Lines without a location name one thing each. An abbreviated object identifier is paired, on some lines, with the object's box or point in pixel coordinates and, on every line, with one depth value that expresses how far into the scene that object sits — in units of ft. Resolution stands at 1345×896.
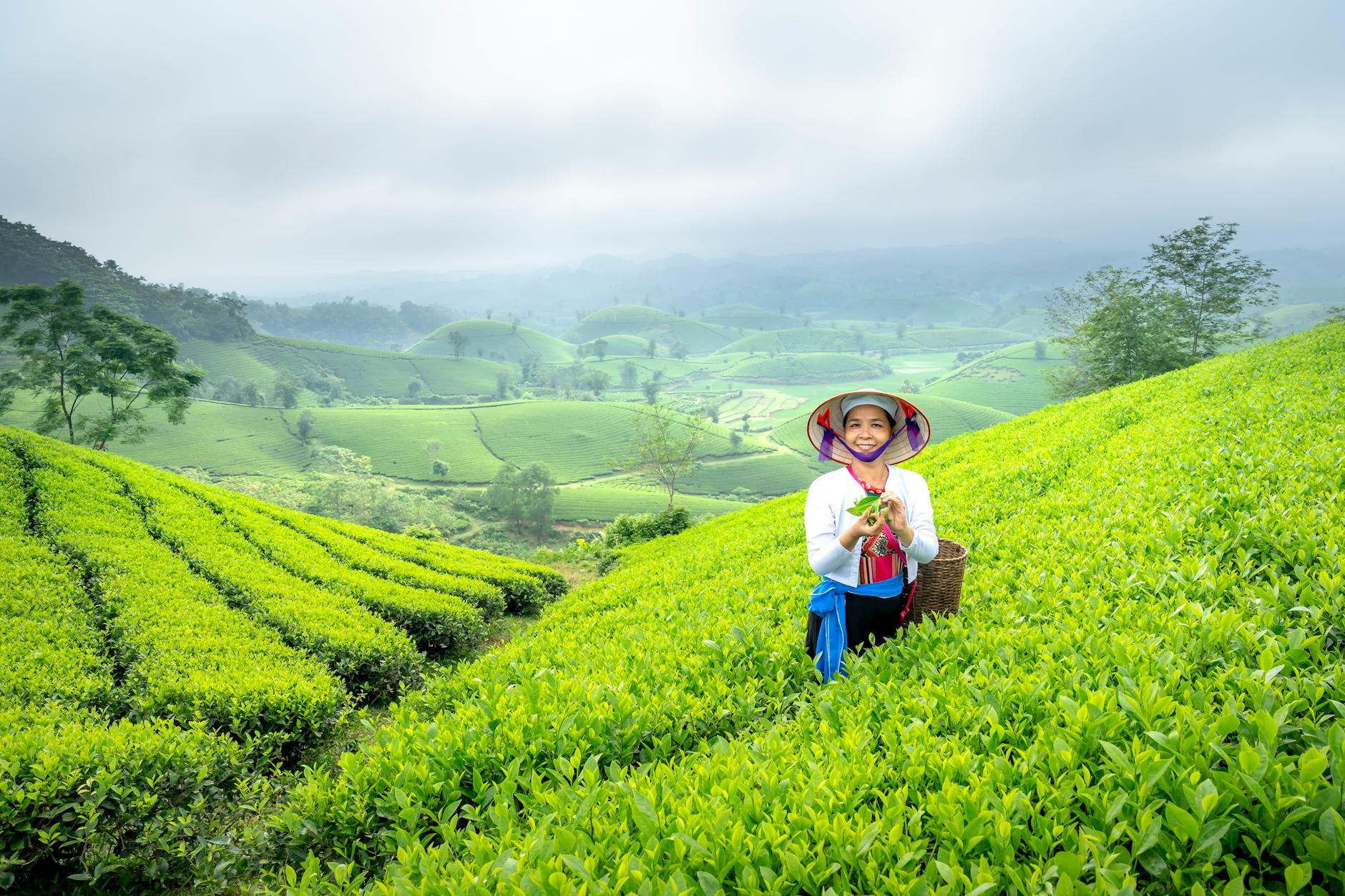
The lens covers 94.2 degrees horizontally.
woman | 11.83
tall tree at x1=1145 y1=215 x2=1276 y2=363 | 142.41
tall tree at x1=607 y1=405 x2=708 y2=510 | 142.20
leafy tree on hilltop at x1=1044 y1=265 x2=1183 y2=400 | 130.21
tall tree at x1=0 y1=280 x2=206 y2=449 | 110.22
